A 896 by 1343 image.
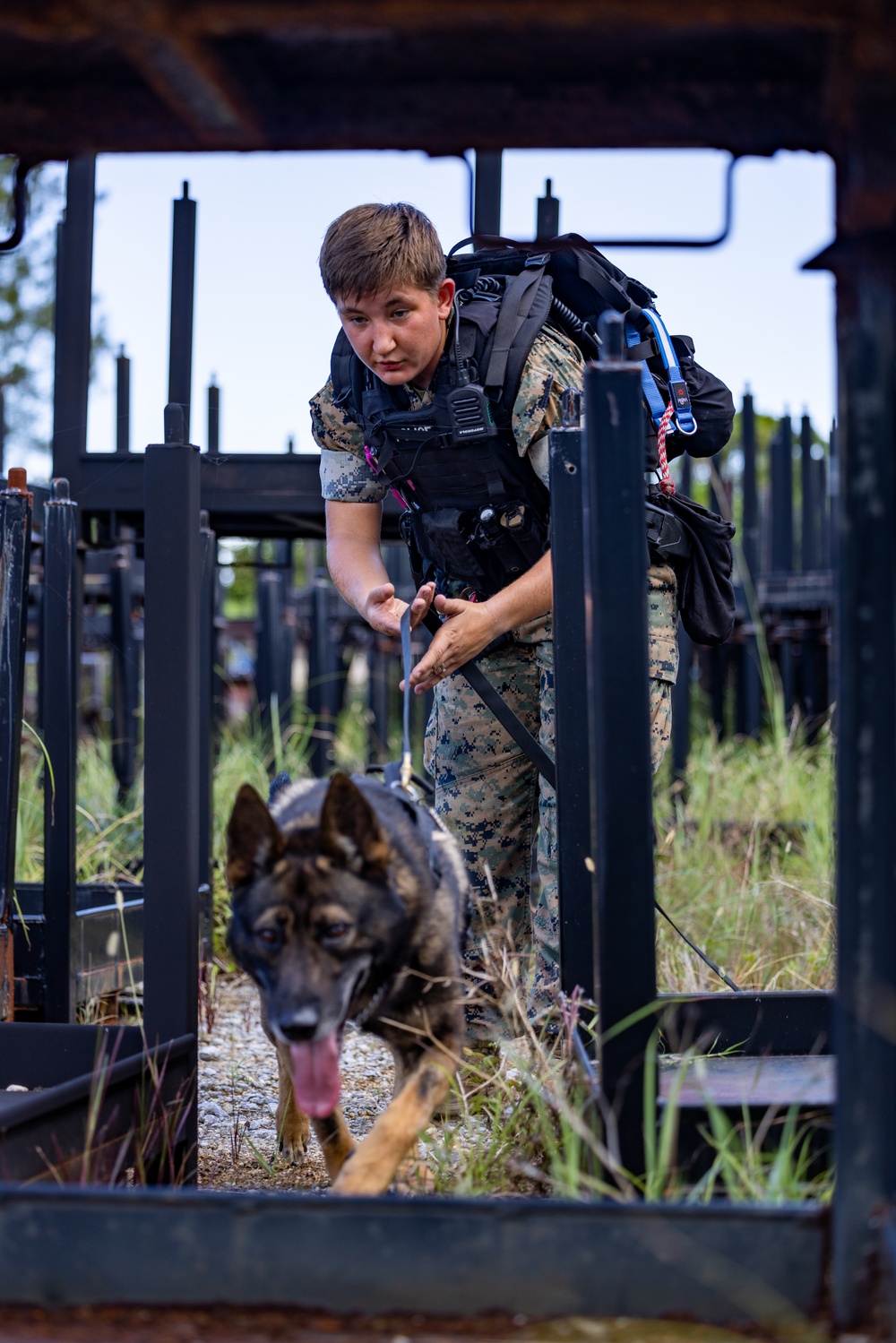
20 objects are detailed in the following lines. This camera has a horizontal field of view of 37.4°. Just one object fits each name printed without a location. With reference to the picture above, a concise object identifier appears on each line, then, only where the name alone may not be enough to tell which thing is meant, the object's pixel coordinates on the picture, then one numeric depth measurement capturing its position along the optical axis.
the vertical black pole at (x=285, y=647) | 10.59
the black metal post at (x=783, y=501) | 9.62
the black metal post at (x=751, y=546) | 8.82
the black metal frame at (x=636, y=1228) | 1.81
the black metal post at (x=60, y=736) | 4.21
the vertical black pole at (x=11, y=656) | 3.78
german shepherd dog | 2.36
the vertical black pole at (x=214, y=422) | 6.86
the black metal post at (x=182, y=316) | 5.50
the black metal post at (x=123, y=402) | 6.48
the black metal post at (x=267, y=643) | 9.98
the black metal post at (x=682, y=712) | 7.62
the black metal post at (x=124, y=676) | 7.60
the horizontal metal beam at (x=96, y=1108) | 2.41
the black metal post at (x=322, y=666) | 9.05
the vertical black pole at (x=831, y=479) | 8.32
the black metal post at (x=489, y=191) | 5.46
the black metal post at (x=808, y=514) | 9.88
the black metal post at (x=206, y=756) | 5.21
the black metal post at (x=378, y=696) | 10.42
